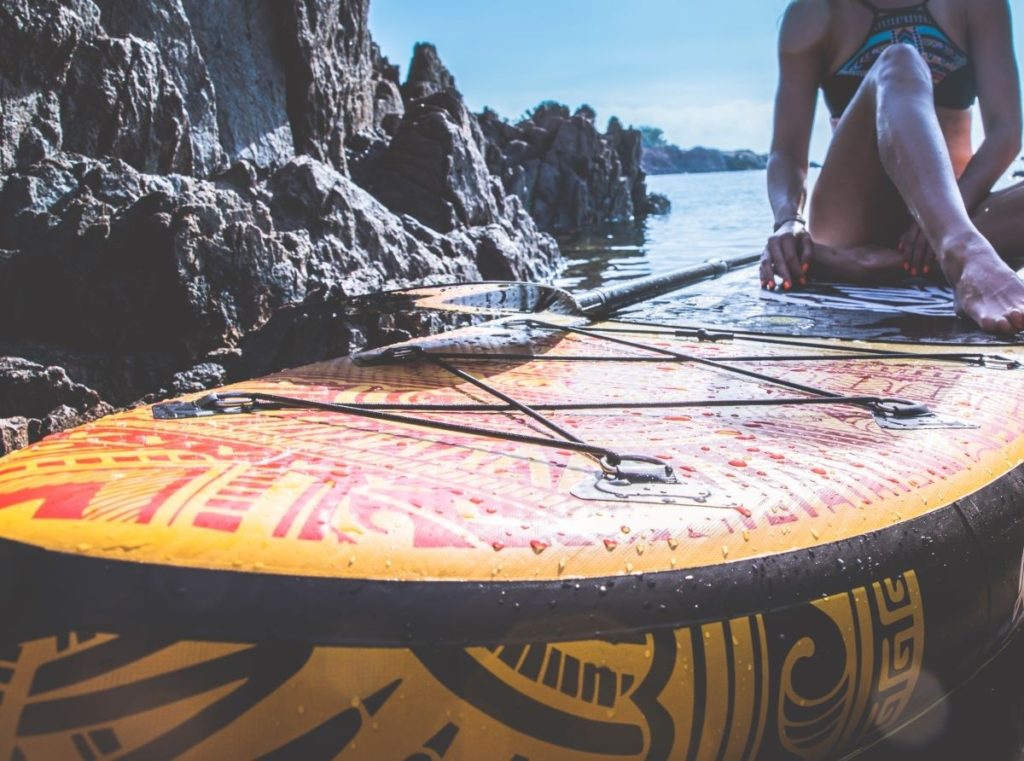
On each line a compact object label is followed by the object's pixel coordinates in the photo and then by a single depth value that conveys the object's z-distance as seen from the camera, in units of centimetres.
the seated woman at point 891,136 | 305
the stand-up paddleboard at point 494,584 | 98
